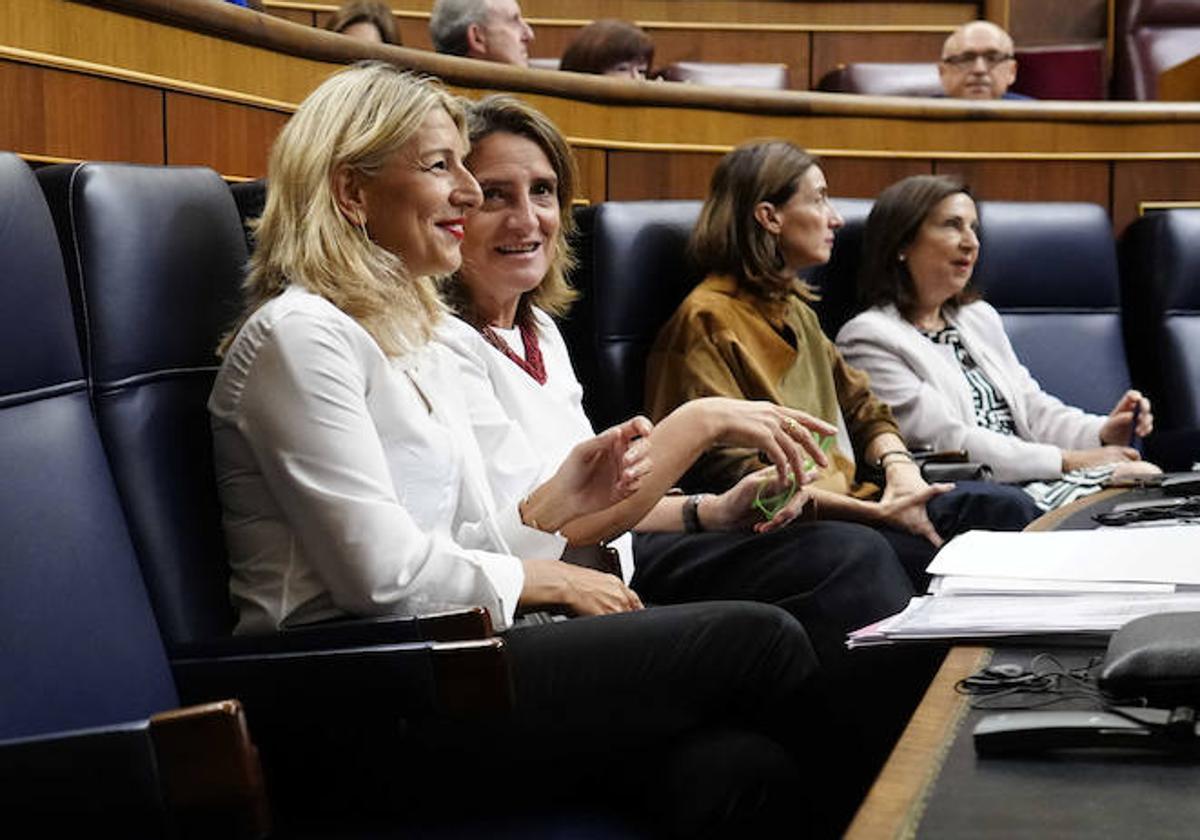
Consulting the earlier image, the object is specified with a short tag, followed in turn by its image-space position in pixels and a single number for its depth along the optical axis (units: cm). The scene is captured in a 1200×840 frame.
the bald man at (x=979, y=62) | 293
